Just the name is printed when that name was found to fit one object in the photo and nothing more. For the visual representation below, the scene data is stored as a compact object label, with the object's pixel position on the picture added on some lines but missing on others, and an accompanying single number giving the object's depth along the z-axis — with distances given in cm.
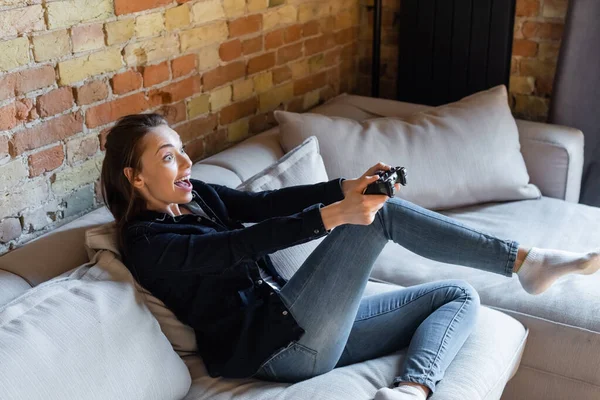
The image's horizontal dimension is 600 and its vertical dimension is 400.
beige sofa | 167
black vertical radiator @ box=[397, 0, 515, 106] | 292
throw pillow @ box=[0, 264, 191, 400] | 139
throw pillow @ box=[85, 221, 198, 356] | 168
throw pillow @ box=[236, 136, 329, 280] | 193
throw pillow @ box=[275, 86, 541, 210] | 239
